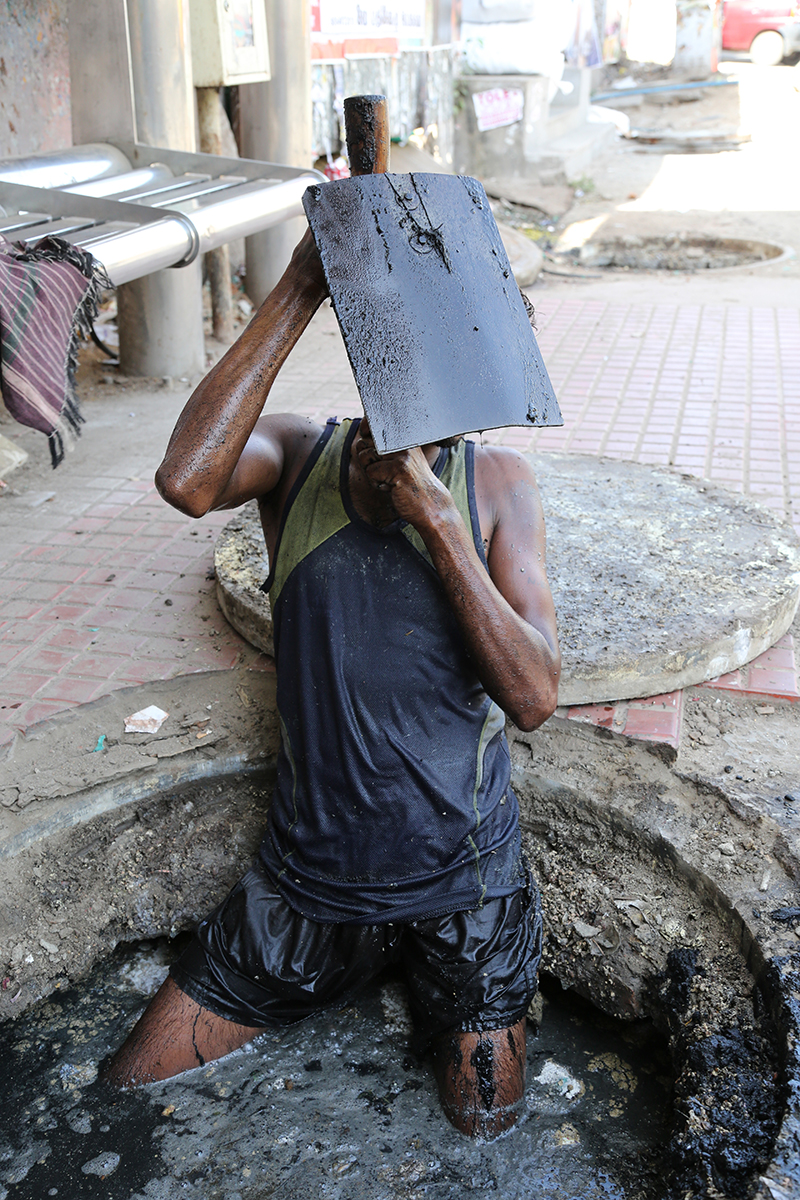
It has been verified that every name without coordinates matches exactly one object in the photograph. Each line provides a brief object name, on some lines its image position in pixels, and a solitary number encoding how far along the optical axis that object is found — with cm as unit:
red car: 2209
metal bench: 376
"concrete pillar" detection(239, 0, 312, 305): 609
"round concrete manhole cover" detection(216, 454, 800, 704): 282
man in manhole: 202
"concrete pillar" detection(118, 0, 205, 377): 486
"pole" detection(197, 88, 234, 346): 602
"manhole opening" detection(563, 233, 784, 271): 925
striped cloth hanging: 285
